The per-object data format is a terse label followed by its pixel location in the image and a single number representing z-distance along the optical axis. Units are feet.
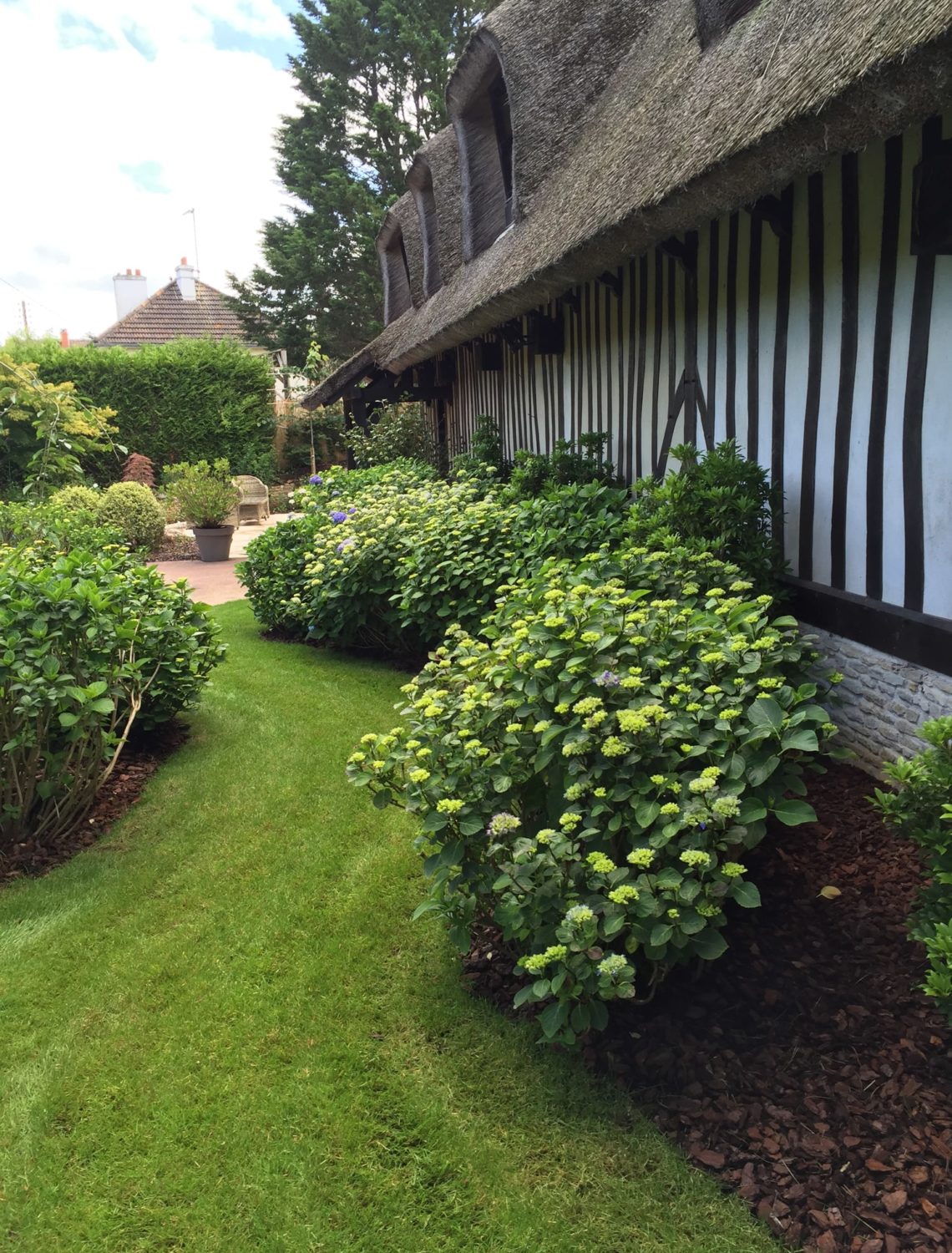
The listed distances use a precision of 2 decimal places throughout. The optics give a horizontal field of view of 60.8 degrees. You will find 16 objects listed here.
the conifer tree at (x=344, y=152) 83.15
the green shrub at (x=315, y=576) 22.03
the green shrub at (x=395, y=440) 41.78
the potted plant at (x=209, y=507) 42.32
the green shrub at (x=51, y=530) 26.86
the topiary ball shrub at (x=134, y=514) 43.47
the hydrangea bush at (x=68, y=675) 11.92
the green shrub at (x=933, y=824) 6.40
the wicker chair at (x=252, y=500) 57.11
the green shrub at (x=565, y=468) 20.29
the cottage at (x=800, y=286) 9.41
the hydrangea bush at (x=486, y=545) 16.21
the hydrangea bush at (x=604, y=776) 7.23
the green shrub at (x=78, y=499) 41.40
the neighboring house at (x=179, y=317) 96.07
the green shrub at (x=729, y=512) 12.62
